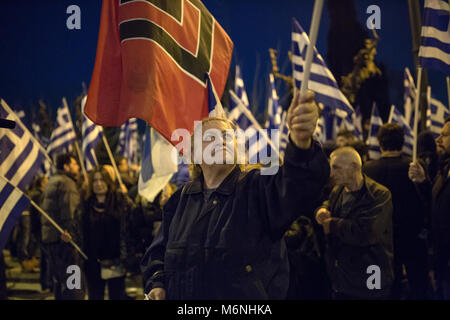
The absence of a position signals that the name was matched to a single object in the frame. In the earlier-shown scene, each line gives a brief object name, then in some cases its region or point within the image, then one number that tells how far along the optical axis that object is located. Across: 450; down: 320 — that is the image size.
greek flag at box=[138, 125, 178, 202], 5.77
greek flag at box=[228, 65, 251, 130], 8.07
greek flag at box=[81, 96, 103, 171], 8.48
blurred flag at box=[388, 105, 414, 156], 7.60
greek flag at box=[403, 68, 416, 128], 9.85
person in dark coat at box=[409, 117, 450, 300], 4.49
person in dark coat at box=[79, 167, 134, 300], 6.29
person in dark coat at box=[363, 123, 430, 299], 5.22
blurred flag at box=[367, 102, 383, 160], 8.52
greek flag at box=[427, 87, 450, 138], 9.06
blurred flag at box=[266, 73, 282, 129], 8.78
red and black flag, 4.19
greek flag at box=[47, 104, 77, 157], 9.03
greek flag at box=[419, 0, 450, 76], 4.78
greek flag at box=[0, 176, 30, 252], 4.51
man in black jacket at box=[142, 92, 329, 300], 2.35
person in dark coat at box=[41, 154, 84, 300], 6.68
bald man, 4.43
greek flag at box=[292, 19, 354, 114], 6.44
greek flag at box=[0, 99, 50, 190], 4.93
